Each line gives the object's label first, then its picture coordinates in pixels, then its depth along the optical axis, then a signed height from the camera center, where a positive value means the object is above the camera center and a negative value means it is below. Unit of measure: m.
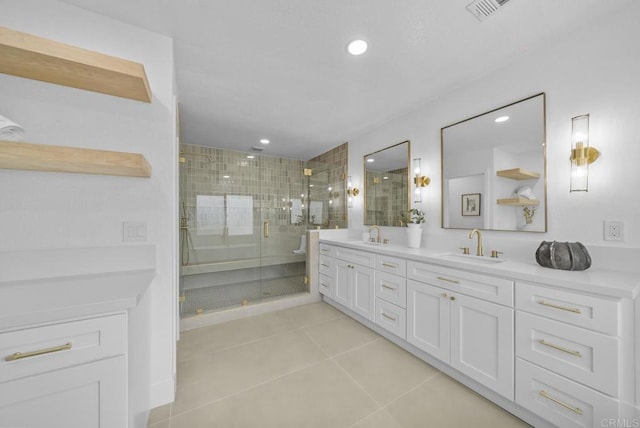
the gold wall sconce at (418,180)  2.57 +0.36
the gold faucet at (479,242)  1.98 -0.26
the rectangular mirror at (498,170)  1.74 +0.36
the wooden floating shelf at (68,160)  1.05 +0.26
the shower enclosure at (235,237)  2.91 -0.33
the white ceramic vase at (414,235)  2.46 -0.24
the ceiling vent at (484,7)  1.32 +1.20
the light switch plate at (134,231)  1.41 -0.11
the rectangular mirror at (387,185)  2.81 +0.36
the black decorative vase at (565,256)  1.38 -0.27
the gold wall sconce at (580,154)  1.49 +0.38
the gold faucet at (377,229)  3.05 -0.23
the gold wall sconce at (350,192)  3.60 +0.32
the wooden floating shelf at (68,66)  1.07 +0.75
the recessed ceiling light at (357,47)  1.63 +1.20
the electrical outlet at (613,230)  1.39 -0.11
